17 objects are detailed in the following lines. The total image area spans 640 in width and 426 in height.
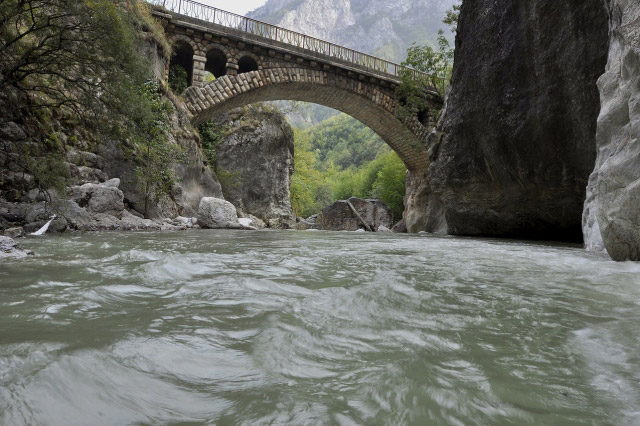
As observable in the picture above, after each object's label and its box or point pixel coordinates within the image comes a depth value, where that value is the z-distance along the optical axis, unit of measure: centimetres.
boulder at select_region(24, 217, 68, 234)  545
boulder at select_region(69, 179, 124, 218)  746
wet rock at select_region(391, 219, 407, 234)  1717
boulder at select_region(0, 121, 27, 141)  625
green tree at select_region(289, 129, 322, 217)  2742
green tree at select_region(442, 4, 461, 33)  1508
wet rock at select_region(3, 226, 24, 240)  467
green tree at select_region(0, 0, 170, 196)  529
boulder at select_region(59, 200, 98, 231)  626
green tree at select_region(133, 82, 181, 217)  952
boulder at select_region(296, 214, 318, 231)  2089
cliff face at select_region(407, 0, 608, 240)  573
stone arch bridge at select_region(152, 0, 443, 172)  1380
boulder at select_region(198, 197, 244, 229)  1112
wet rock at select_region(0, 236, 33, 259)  304
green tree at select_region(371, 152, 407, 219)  2311
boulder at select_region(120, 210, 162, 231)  743
